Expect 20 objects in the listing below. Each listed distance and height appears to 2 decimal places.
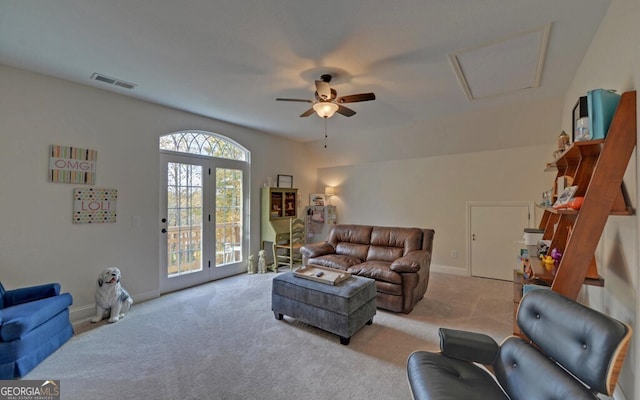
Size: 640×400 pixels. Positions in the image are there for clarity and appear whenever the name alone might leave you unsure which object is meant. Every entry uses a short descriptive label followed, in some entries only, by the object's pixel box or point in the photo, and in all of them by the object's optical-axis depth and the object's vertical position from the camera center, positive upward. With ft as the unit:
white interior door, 14.20 -1.88
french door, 13.15 -0.99
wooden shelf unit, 4.88 +0.01
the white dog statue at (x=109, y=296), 9.91 -3.61
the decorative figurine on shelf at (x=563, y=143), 7.59 +1.77
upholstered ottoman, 8.46 -3.51
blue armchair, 6.64 -3.49
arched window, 13.37 +3.19
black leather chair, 3.56 -2.70
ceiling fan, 8.87 +3.63
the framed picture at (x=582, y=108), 5.53 +2.03
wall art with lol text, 10.19 -0.14
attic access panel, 7.62 +4.68
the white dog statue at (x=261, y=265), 16.62 -4.02
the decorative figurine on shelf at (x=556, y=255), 7.32 -1.49
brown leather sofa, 10.58 -2.70
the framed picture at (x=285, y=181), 18.86 +1.56
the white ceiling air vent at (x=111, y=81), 9.59 +4.61
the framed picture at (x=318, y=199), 20.61 +0.24
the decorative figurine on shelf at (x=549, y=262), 7.11 -1.66
